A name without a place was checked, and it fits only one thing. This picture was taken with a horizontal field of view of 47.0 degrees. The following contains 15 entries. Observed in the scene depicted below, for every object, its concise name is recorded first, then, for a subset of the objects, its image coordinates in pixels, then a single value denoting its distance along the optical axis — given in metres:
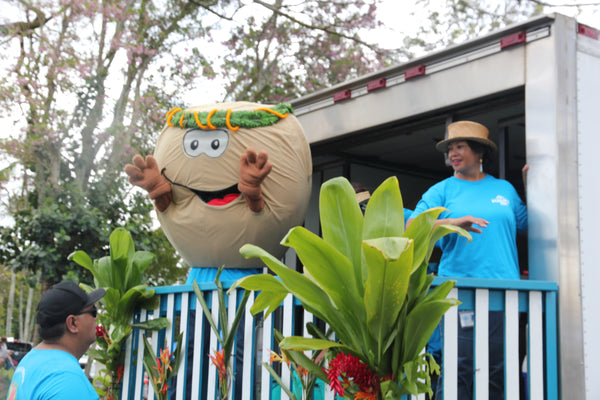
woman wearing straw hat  3.57
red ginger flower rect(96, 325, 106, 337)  4.83
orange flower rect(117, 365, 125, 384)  4.80
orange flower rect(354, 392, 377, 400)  2.78
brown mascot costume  4.85
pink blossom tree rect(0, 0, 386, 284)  9.32
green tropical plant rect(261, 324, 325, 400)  3.10
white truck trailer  3.57
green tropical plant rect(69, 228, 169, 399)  4.71
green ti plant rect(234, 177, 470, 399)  2.71
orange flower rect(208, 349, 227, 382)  3.87
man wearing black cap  2.74
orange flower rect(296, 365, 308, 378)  3.28
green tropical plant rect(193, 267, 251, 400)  3.83
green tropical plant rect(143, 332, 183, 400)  4.30
